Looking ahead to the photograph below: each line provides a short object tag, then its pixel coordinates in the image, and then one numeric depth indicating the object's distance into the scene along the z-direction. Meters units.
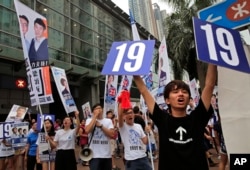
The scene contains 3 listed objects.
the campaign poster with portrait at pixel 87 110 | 11.82
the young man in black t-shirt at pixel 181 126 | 2.03
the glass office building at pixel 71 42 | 17.91
